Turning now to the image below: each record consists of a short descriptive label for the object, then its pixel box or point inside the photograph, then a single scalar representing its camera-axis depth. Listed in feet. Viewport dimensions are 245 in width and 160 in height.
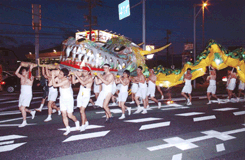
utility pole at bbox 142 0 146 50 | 46.21
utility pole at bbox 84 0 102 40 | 74.59
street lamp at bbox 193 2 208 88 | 63.48
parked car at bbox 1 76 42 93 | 56.61
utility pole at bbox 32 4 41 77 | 74.38
